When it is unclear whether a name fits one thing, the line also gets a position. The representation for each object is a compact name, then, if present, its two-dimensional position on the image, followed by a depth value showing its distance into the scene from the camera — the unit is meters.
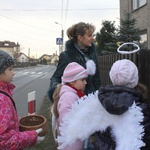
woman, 1.96
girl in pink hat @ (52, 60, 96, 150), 1.53
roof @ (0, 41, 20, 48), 65.26
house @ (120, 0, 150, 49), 8.26
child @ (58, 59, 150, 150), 1.19
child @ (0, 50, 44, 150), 1.14
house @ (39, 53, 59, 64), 69.72
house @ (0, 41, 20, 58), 64.52
